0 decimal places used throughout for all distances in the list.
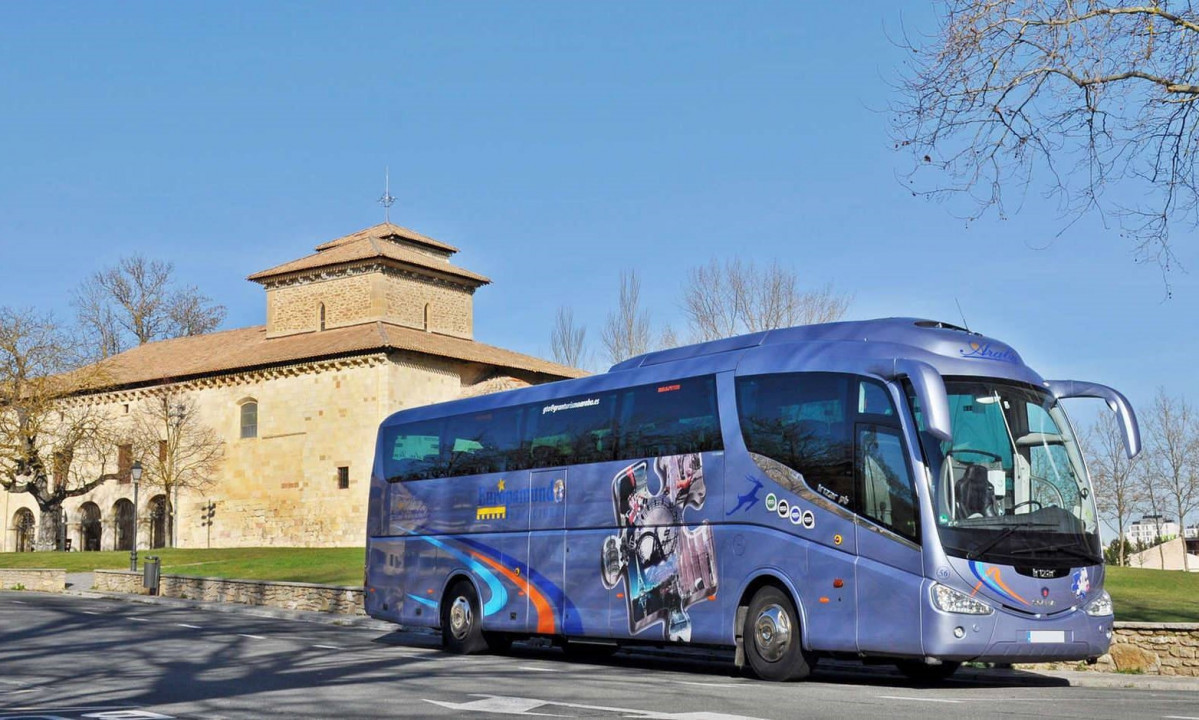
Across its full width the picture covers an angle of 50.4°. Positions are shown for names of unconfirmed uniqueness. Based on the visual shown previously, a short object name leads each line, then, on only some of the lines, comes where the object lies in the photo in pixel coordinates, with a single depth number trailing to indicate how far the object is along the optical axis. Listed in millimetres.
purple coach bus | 11875
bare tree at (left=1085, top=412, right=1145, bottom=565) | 65938
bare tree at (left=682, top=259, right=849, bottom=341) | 59000
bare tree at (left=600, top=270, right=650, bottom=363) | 66188
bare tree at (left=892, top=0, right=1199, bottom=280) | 15664
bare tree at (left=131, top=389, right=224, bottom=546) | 58750
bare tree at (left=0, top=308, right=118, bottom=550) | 58844
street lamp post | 36741
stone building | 54031
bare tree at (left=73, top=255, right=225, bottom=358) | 81125
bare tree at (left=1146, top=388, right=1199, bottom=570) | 65000
